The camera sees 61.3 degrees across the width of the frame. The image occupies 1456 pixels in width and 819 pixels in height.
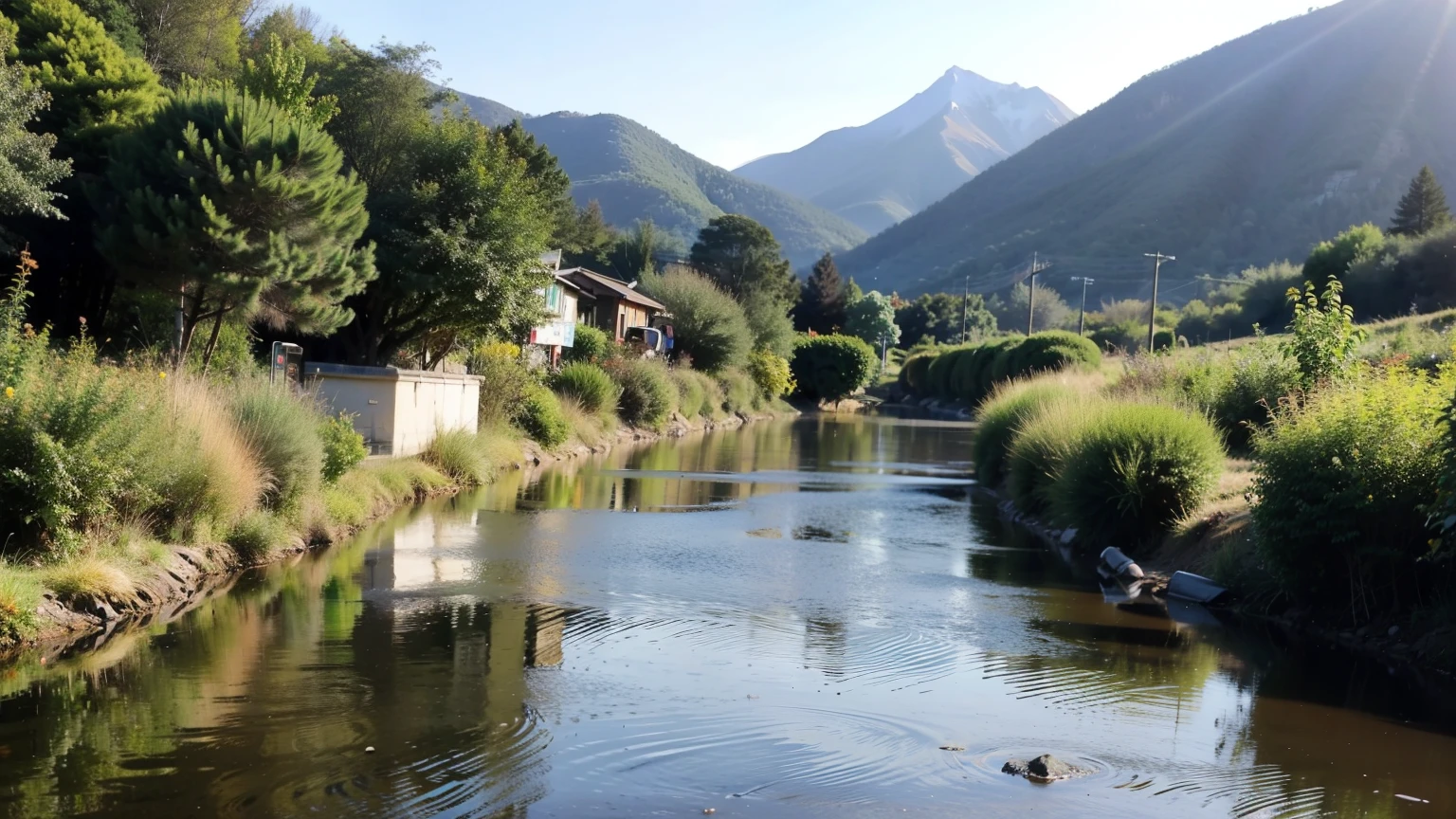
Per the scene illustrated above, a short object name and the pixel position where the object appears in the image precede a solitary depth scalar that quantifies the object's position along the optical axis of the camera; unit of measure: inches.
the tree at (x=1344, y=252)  2682.1
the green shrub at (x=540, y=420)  1318.9
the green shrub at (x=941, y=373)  3358.8
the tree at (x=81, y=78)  1004.6
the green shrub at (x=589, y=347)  1955.0
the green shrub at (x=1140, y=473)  740.6
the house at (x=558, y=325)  1812.3
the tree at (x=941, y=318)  4874.5
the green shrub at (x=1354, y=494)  517.0
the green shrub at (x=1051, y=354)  2332.7
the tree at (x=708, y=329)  2495.8
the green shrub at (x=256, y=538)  592.2
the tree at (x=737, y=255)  3715.6
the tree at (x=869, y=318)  4483.3
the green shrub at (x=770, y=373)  2723.9
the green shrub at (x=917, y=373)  3715.6
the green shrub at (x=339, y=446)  729.0
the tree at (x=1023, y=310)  4963.1
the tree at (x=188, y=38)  1577.3
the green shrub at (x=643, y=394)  1779.0
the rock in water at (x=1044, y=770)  328.2
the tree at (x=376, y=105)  1469.0
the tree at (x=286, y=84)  1181.1
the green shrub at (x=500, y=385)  1248.8
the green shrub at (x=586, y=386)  1583.4
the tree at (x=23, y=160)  744.3
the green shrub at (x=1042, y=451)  898.1
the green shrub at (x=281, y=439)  633.0
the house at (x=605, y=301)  2422.5
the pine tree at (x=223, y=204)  840.3
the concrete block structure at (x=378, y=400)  960.3
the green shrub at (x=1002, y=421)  1149.1
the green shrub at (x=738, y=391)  2455.7
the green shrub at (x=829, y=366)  3154.5
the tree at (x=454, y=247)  1152.2
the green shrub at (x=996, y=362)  2655.0
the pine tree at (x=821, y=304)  4256.9
